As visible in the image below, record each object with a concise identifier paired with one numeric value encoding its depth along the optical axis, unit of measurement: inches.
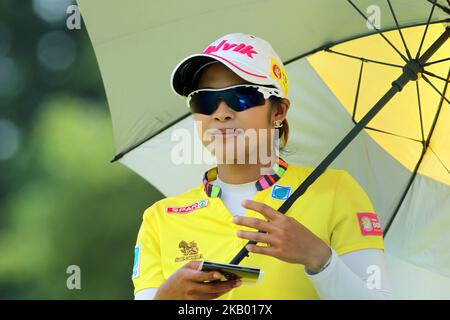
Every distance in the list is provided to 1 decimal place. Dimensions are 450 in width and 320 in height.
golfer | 171.3
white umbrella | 231.9
